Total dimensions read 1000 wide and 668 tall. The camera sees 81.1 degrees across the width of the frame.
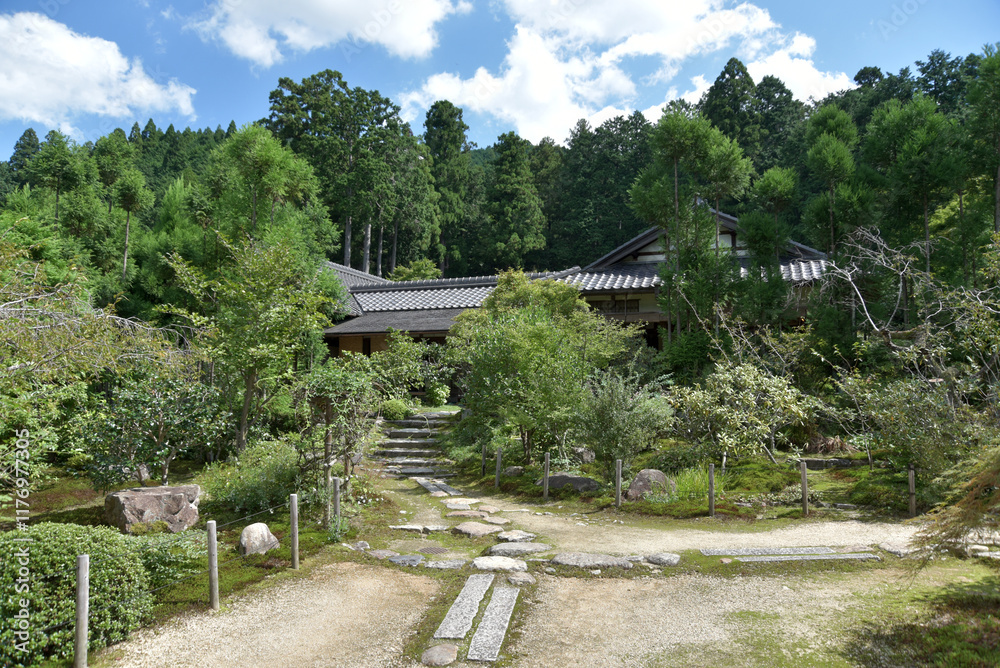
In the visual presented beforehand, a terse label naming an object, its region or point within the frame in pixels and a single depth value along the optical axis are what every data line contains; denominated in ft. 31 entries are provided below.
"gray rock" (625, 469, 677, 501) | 29.94
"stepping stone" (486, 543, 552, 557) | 22.36
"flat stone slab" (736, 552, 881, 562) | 20.54
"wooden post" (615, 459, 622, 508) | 28.89
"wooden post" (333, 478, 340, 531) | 24.16
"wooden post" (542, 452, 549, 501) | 32.12
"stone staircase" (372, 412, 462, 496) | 38.34
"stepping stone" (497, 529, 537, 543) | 24.36
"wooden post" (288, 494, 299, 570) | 20.41
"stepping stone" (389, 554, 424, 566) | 21.67
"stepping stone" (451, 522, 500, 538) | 25.55
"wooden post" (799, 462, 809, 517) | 27.14
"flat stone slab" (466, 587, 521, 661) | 14.51
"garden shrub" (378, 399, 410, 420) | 45.87
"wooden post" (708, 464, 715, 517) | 27.16
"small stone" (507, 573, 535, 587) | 19.35
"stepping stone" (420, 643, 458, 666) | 14.26
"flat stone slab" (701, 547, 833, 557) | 21.44
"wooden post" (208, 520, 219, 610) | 17.31
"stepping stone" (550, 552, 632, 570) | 20.62
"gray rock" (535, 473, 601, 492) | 31.99
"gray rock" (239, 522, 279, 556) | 21.99
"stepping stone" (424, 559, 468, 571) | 21.17
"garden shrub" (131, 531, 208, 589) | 18.11
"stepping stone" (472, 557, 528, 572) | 20.71
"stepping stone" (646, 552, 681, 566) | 20.80
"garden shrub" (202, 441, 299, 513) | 26.55
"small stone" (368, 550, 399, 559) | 22.33
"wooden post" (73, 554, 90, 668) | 13.64
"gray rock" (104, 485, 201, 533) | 23.86
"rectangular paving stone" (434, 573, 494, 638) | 15.78
